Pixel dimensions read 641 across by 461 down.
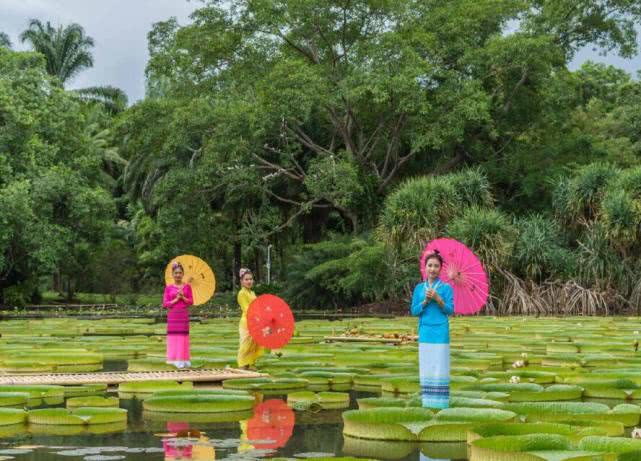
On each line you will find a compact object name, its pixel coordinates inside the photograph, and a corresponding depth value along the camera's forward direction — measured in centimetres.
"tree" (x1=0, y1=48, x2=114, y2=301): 3259
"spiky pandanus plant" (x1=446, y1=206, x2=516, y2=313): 2525
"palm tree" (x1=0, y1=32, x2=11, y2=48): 4971
